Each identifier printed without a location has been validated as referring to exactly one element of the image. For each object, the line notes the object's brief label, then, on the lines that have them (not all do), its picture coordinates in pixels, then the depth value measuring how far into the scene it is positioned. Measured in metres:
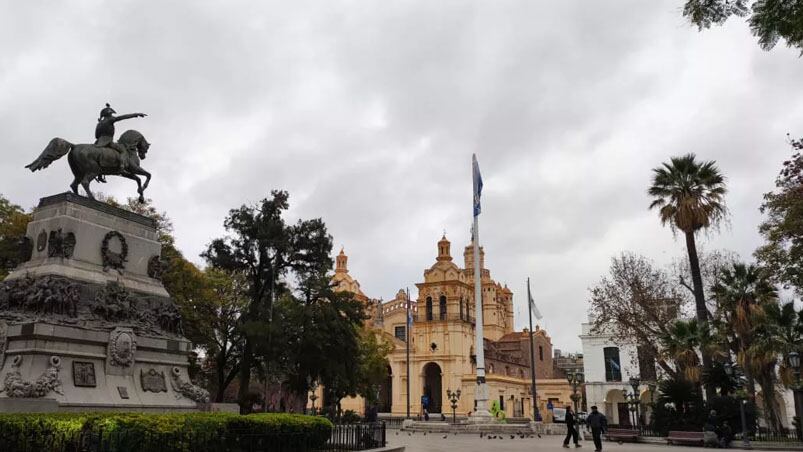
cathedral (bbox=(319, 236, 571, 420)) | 61.88
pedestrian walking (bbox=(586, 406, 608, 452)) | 18.51
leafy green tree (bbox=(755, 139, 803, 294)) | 21.73
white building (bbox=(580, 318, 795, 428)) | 51.22
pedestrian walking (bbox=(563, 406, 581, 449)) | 21.12
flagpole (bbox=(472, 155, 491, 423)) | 39.88
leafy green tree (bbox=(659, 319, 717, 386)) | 26.69
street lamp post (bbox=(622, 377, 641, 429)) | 29.58
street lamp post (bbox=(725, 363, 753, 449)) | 20.84
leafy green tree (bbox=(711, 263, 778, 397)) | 26.48
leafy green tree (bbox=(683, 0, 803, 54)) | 8.59
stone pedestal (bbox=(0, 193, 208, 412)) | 12.63
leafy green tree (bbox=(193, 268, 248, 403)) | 33.06
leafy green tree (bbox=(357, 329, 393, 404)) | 46.16
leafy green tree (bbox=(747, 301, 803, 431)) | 24.48
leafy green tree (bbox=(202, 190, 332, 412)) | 30.92
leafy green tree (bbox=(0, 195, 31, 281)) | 26.31
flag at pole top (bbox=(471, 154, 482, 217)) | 42.84
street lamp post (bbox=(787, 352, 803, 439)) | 20.86
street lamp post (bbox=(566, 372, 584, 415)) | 29.29
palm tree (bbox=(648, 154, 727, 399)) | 27.67
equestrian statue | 15.69
